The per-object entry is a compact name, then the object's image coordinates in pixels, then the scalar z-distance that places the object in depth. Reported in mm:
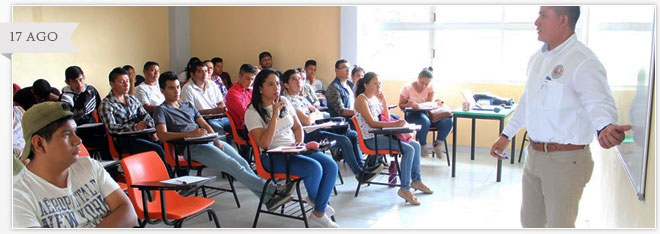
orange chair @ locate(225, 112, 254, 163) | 5195
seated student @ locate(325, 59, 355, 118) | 5738
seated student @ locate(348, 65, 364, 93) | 6623
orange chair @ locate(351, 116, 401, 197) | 4652
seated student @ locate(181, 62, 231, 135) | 5773
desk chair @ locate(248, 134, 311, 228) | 3662
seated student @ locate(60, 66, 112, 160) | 4676
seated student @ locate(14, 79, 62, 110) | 4656
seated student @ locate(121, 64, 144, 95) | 6344
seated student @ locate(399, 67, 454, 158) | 6094
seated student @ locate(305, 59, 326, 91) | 7316
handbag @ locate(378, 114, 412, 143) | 4637
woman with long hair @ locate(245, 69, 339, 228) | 3689
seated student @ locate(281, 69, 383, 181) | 4688
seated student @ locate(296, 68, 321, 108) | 6129
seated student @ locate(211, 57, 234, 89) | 7812
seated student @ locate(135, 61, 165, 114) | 5727
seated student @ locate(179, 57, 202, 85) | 7700
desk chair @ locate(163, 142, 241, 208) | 4082
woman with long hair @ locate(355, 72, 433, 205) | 4477
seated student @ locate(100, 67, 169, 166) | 4305
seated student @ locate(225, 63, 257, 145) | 5316
